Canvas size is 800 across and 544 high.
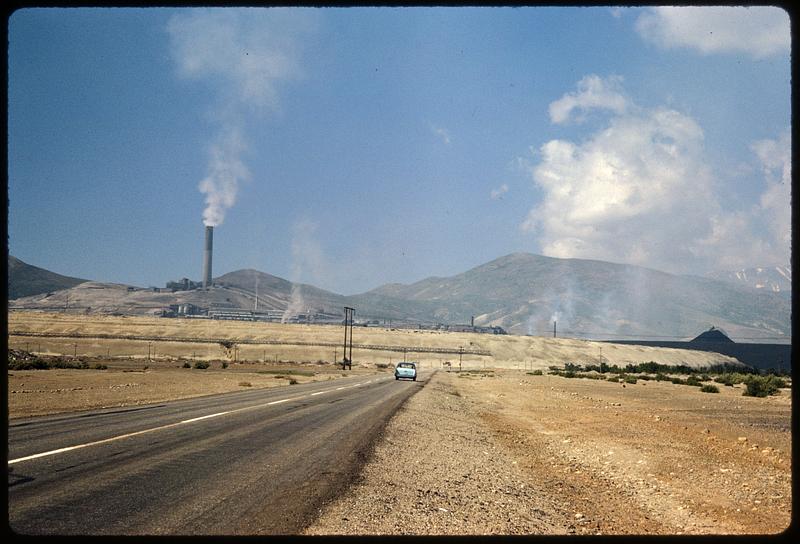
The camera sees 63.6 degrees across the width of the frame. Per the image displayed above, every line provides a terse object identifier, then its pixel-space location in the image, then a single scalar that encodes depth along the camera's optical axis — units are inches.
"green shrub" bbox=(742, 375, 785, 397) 1737.6
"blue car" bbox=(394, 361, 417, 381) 2443.4
